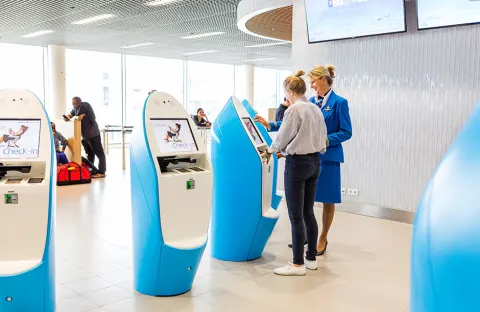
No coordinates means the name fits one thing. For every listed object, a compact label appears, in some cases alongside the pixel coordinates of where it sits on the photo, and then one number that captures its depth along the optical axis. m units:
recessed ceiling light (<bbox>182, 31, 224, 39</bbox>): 10.75
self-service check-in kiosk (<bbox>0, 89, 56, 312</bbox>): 2.51
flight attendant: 3.81
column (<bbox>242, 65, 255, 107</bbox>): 18.09
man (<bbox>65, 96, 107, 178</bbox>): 8.41
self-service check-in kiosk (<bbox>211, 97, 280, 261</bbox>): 3.75
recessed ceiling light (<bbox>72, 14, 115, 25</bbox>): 8.89
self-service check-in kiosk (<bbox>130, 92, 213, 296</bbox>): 2.95
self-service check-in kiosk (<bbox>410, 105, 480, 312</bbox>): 0.87
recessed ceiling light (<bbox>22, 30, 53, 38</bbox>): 10.67
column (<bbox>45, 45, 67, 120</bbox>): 12.92
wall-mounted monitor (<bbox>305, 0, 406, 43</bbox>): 5.05
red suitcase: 7.48
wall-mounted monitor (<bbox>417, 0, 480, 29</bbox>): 4.50
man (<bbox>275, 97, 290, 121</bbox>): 5.75
